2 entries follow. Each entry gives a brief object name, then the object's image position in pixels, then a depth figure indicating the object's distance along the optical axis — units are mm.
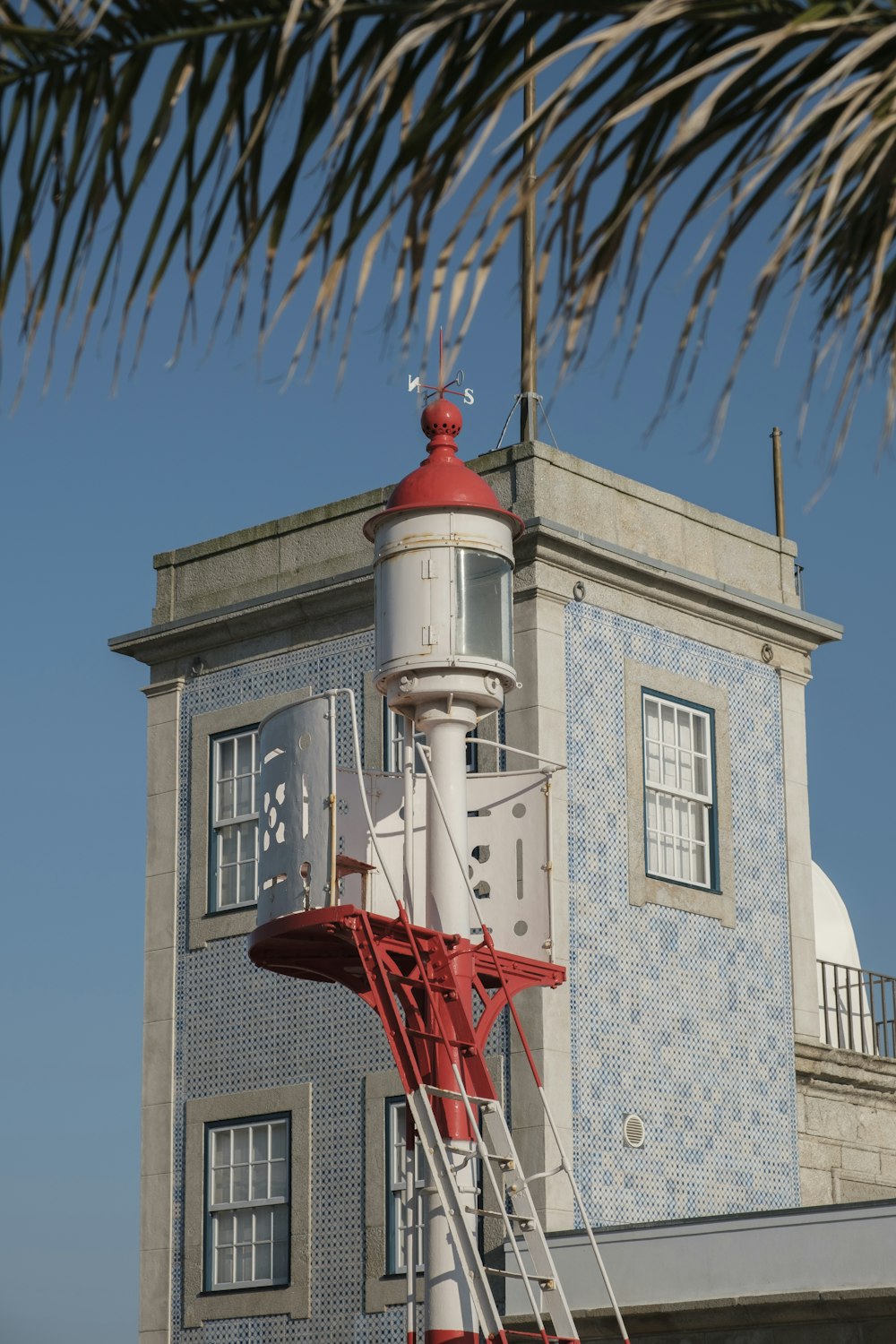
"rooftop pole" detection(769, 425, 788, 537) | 22859
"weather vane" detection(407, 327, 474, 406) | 13461
